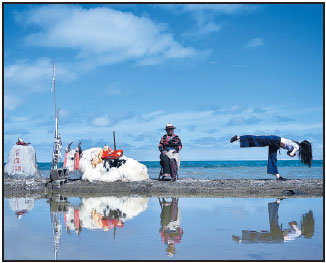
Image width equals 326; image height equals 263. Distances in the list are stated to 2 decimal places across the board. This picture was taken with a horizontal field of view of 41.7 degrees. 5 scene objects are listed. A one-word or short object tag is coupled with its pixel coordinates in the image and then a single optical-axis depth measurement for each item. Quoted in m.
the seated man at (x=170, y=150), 11.06
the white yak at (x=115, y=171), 11.23
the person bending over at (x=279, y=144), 10.39
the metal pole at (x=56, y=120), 12.25
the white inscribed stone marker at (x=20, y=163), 12.36
